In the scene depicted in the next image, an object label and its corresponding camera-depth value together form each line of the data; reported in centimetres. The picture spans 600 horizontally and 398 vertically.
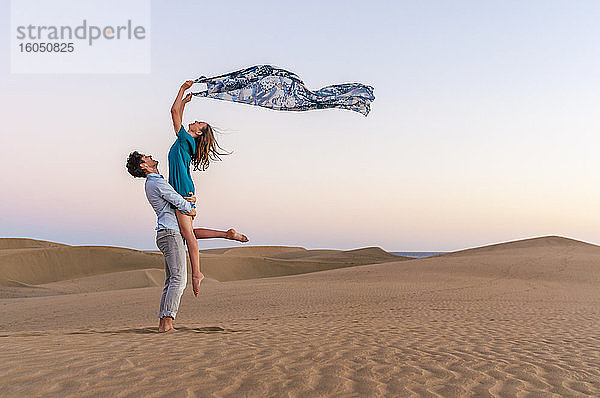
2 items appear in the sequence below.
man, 625
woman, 638
